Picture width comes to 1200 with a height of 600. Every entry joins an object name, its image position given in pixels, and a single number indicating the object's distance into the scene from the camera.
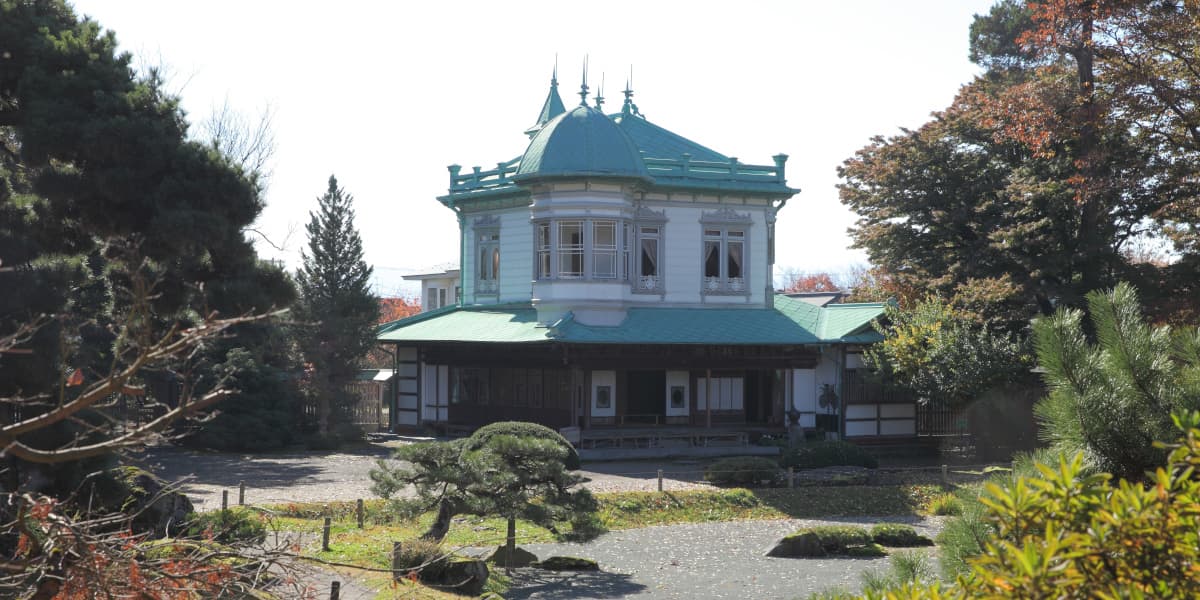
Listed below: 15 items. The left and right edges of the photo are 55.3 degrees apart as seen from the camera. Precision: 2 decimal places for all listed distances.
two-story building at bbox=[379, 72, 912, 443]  31.58
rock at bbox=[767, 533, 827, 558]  18.62
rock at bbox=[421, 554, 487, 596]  14.31
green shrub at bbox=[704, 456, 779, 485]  25.09
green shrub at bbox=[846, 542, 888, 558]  18.80
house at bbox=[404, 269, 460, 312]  60.29
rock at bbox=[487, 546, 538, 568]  16.75
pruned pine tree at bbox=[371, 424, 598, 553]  16.06
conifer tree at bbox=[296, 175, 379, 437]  34.69
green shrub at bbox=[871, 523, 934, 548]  19.58
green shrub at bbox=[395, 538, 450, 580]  13.57
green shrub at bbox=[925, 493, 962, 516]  22.41
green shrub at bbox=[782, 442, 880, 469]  26.89
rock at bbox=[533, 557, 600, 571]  16.91
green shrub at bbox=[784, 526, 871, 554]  18.98
